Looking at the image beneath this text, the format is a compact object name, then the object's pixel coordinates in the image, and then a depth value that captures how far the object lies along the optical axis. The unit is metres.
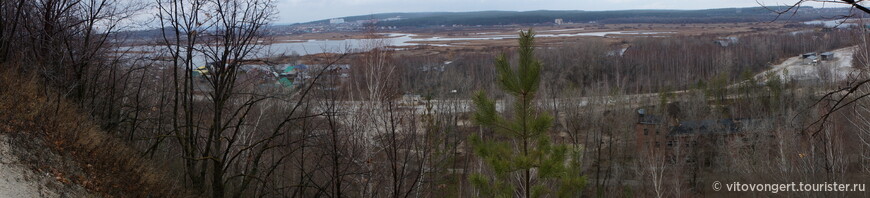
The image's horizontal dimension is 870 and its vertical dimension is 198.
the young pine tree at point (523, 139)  7.95
